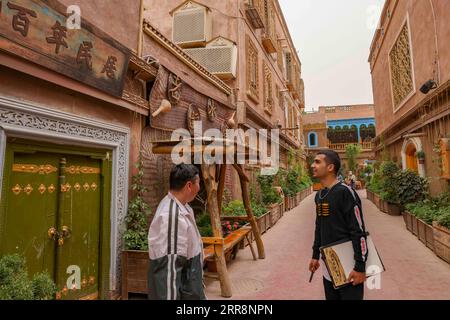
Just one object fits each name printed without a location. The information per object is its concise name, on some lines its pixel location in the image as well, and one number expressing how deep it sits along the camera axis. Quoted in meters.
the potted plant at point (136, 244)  4.25
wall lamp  8.50
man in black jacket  2.46
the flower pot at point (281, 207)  12.67
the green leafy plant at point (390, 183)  11.67
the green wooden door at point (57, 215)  3.09
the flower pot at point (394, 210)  12.12
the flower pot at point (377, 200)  14.21
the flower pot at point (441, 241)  5.73
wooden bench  4.68
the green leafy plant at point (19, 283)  2.44
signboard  2.70
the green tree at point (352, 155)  30.71
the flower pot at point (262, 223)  8.87
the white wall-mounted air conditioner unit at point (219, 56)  9.42
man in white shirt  1.99
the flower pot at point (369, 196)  18.37
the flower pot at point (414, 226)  8.14
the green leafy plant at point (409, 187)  10.70
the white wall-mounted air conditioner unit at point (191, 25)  9.84
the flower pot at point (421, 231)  7.32
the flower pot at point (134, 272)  4.23
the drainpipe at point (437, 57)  8.41
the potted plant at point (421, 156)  10.63
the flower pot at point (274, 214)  10.59
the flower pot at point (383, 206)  12.76
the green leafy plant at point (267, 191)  11.98
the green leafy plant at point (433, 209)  6.23
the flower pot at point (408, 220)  8.89
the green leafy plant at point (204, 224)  5.99
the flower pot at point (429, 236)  6.68
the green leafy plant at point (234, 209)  8.27
